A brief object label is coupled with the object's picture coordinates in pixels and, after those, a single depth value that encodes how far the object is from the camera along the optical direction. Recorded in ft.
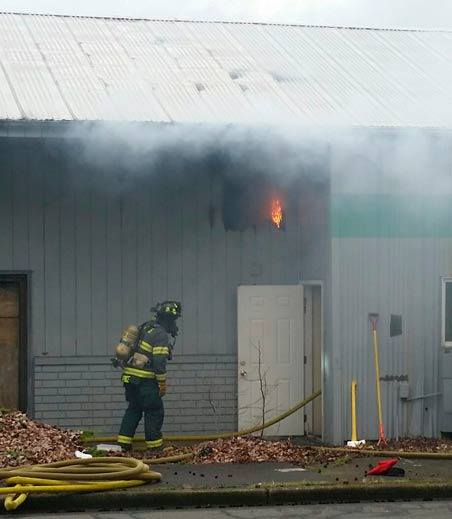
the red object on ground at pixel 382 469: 38.37
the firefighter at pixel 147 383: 45.75
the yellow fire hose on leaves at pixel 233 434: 48.11
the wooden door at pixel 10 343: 49.85
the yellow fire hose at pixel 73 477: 33.79
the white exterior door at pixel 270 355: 51.08
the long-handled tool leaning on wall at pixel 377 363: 47.62
